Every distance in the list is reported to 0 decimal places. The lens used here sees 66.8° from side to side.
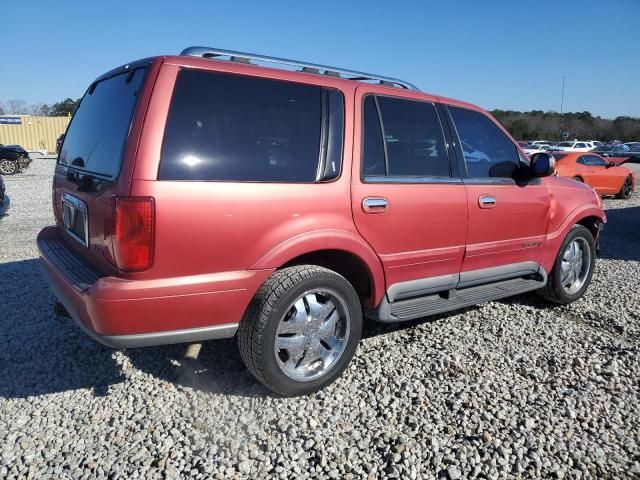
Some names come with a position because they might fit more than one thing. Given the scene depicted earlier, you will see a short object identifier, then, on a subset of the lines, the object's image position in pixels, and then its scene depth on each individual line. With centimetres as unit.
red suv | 241
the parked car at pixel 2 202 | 872
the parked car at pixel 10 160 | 1873
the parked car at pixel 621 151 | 3611
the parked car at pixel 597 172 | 1373
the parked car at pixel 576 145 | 3909
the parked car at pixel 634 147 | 4138
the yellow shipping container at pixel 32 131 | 3797
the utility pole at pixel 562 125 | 7168
